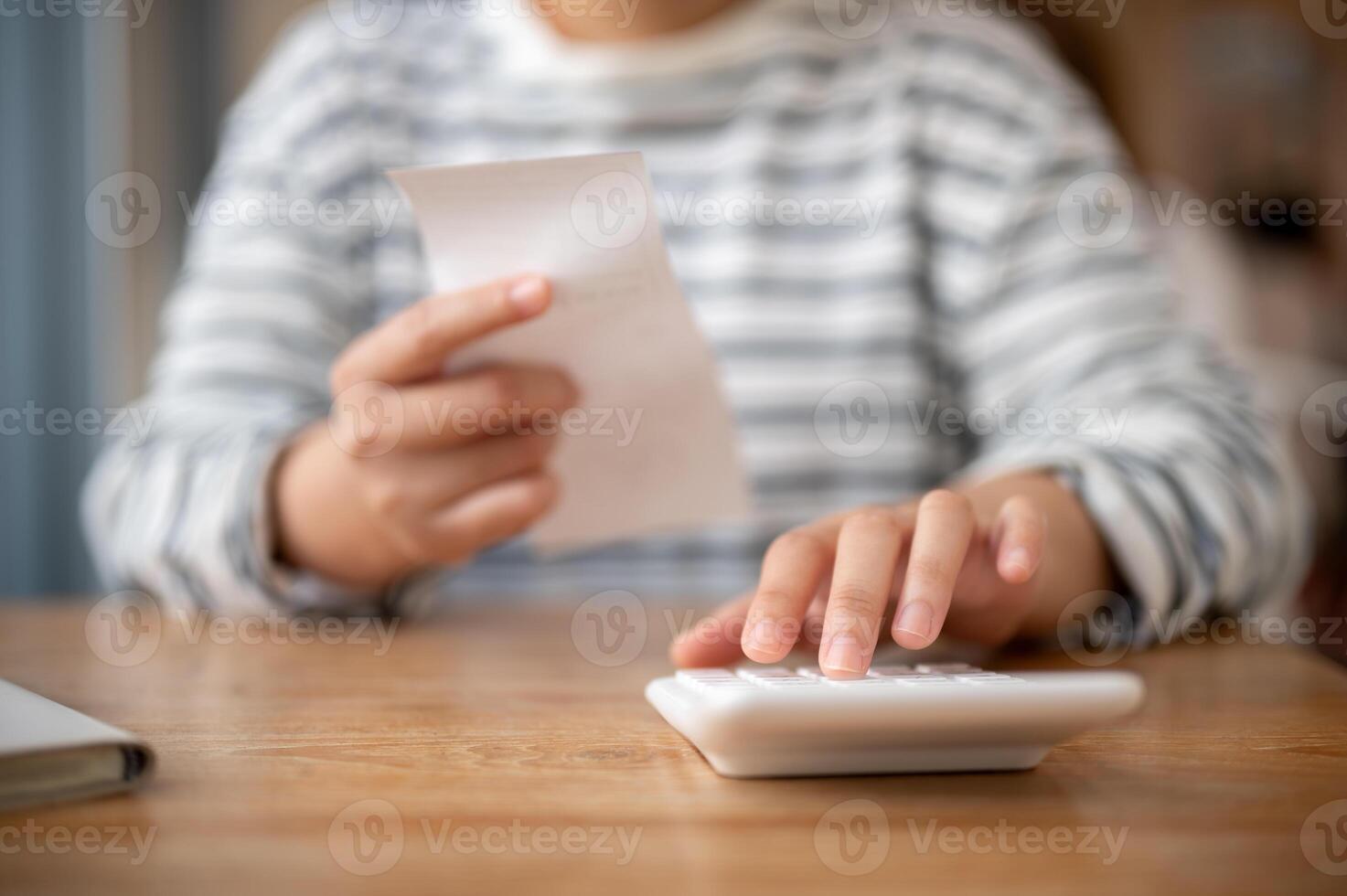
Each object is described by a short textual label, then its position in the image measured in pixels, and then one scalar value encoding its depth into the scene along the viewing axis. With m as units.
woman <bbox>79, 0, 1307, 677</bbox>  0.77
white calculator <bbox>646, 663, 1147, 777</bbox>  0.36
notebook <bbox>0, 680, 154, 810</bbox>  0.36
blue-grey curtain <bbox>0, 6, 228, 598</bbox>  1.85
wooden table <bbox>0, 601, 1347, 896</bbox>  0.31
